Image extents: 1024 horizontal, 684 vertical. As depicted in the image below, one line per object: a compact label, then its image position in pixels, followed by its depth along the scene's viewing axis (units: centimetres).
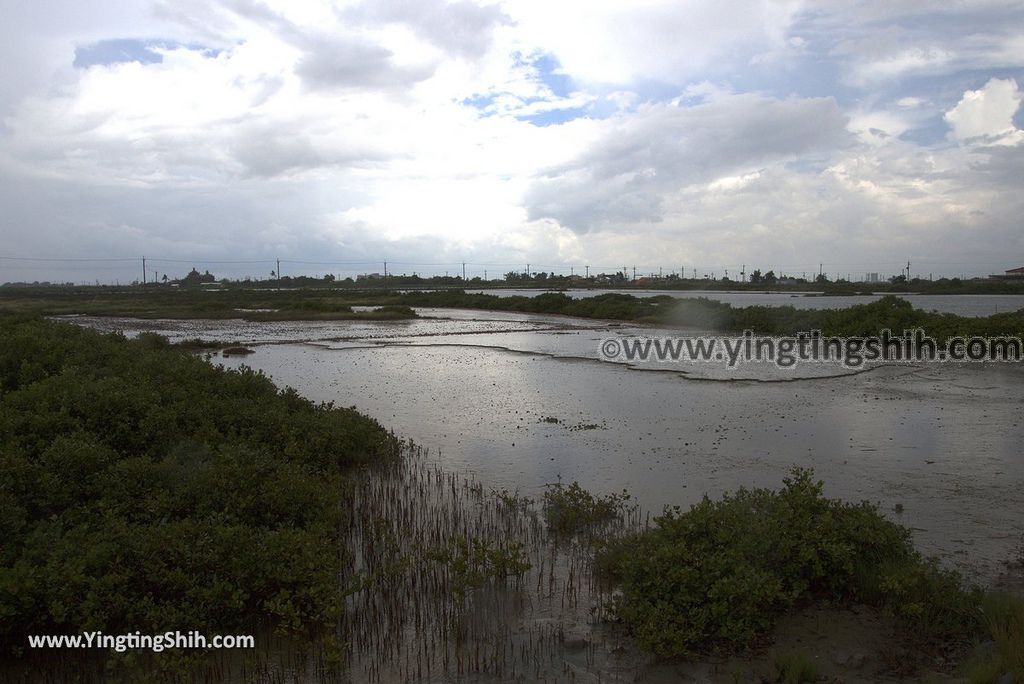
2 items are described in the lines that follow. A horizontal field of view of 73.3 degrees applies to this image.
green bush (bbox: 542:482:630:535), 741
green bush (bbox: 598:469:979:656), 494
